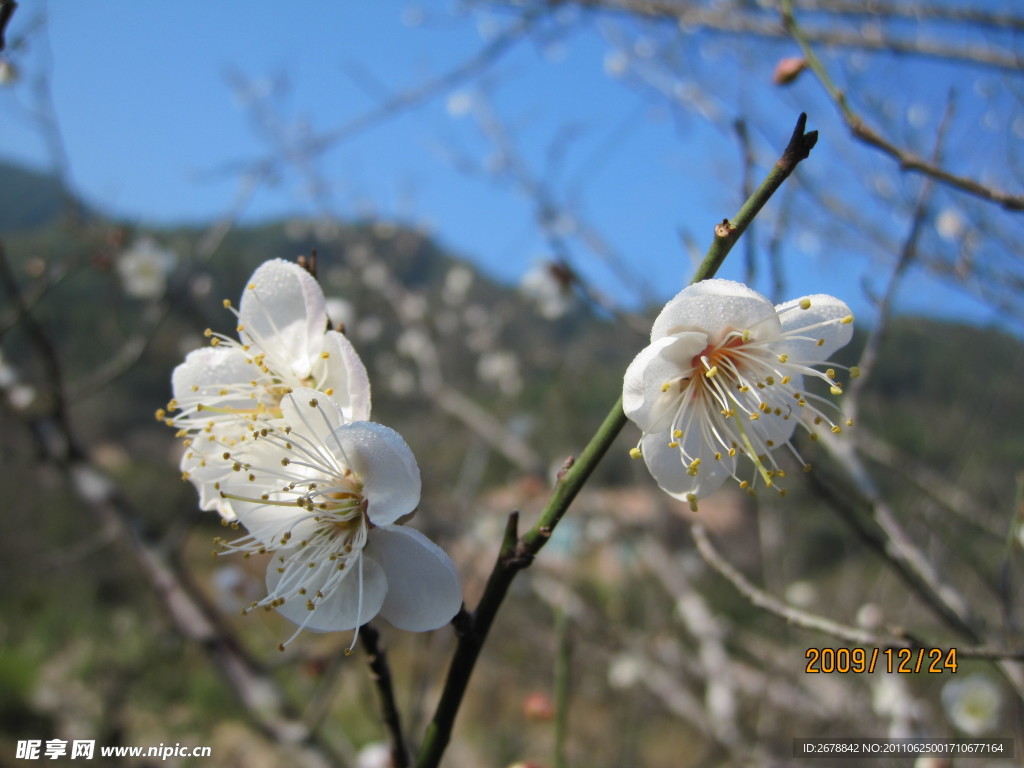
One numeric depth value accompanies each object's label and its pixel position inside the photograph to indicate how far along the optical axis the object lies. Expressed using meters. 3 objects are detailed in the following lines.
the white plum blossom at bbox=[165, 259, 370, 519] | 0.08
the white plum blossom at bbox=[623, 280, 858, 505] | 0.08
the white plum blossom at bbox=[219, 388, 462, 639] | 0.07
